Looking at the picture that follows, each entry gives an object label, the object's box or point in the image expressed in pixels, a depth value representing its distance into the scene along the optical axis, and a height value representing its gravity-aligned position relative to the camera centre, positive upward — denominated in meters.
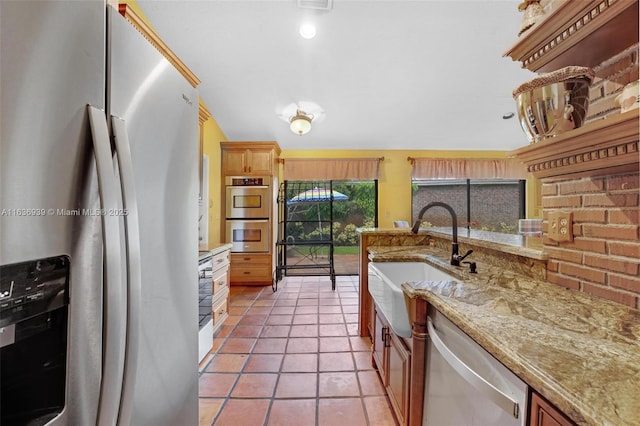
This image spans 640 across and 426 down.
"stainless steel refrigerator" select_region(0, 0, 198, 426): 0.45 +0.00
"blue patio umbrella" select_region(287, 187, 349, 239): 5.08 +0.35
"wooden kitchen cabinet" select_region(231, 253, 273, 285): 4.34 -0.90
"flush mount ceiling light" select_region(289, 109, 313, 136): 3.34 +1.19
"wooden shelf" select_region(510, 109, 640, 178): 0.74 +0.22
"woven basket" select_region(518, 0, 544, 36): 1.14 +0.89
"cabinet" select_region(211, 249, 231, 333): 2.52 -0.76
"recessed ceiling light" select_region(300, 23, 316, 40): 2.59 +1.86
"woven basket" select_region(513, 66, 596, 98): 0.90 +0.49
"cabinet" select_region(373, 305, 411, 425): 1.27 -0.87
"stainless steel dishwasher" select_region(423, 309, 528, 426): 0.64 -0.48
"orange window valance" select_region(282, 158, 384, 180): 5.08 +0.91
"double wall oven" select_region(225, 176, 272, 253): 4.37 +0.03
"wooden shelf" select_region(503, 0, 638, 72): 0.84 +0.65
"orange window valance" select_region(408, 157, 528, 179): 5.19 +0.90
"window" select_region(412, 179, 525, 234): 5.38 +0.27
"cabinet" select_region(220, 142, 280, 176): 4.44 +0.94
